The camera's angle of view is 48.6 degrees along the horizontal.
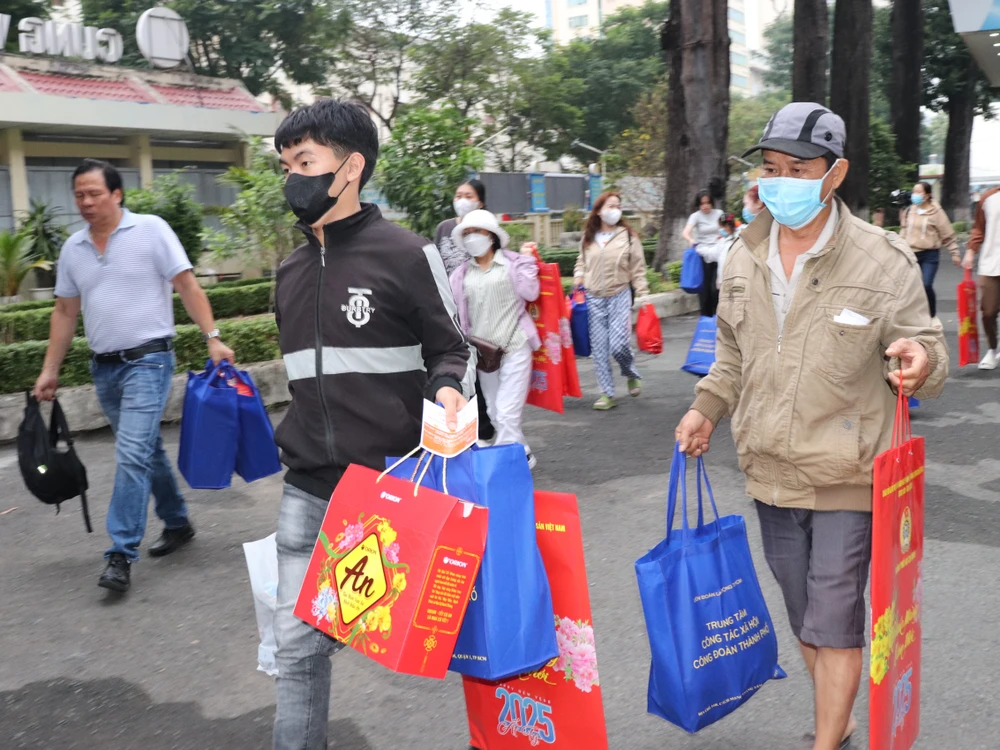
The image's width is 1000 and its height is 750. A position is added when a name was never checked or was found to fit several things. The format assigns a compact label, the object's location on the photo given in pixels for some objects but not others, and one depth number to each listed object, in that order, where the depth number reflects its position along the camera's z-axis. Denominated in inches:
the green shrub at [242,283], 698.9
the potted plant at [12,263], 627.2
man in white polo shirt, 195.9
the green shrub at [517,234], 758.9
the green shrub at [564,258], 833.5
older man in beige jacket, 109.7
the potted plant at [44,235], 779.4
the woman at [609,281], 351.3
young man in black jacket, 109.9
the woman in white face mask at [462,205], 302.0
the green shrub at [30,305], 529.1
